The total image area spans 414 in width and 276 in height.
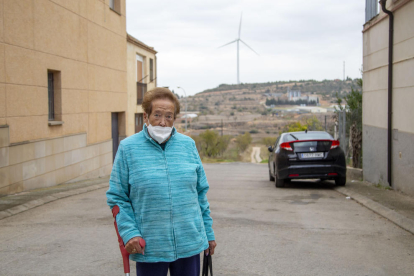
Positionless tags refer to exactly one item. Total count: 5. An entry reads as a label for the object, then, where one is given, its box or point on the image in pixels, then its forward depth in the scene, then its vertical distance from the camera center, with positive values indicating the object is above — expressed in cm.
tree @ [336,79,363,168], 1784 -24
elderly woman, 313 -52
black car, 1284 -112
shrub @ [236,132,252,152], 6581 -335
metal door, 2236 -69
